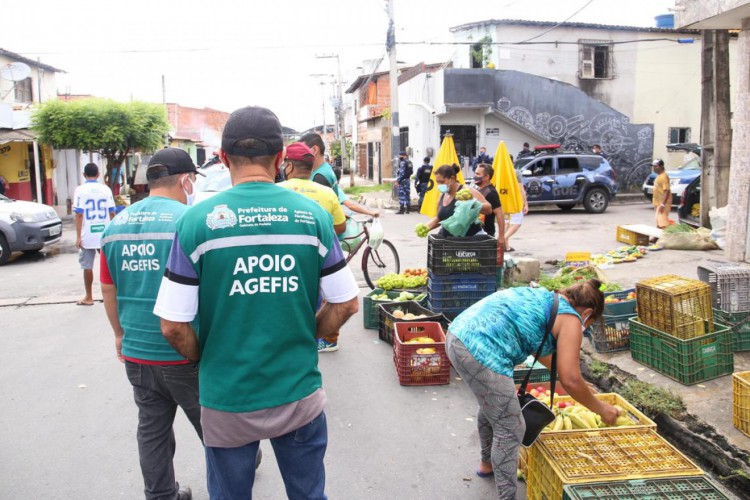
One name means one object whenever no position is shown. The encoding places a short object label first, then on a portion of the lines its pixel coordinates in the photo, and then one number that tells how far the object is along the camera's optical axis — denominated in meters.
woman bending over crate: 3.44
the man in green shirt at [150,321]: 3.22
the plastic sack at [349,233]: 7.93
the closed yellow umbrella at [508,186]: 12.53
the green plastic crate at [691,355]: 5.33
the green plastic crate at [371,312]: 7.52
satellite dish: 23.17
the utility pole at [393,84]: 23.05
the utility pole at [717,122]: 12.02
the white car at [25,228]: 12.62
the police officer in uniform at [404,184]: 21.05
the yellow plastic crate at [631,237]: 12.83
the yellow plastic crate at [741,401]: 4.42
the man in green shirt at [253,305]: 2.27
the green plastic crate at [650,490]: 3.12
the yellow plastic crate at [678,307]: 5.48
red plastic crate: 5.75
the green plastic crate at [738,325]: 5.98
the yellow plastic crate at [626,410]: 3.73
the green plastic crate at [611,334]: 6.29
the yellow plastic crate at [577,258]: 9.94
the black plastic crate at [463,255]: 6.86
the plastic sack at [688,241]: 11.59
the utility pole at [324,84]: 60.22
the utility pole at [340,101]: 42.01
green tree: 19.83
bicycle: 8.79
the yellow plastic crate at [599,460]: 3.29
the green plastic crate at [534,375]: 5.18
